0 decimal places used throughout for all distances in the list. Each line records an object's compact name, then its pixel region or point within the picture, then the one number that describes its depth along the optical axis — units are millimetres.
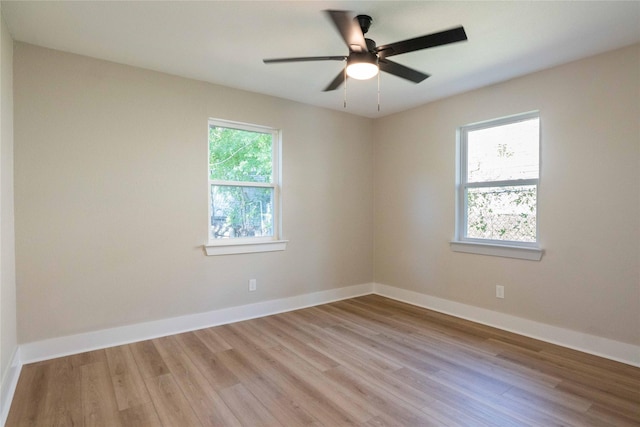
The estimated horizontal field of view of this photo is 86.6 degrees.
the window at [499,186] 3293
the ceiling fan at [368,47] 1882
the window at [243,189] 3607
